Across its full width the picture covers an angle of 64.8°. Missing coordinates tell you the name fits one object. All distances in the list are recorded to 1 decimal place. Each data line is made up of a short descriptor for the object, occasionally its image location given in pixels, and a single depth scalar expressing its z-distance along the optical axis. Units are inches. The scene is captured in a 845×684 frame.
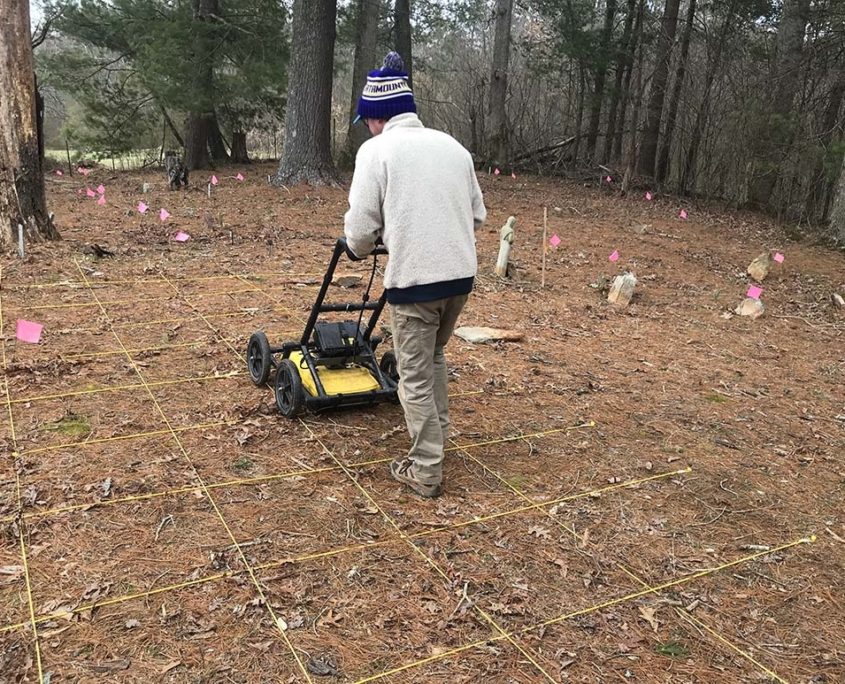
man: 102.4
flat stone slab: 203.3
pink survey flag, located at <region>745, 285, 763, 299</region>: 250.8
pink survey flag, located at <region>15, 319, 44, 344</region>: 159.9
